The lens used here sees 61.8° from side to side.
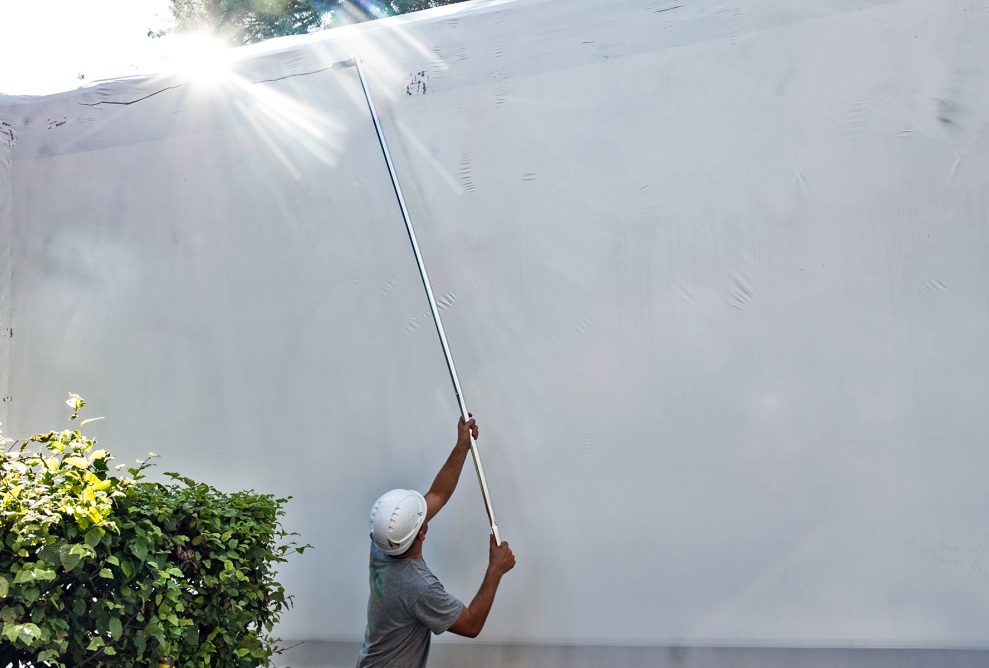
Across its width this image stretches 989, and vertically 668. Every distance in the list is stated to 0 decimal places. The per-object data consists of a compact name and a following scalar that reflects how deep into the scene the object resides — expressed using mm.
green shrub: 2006
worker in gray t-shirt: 2496
